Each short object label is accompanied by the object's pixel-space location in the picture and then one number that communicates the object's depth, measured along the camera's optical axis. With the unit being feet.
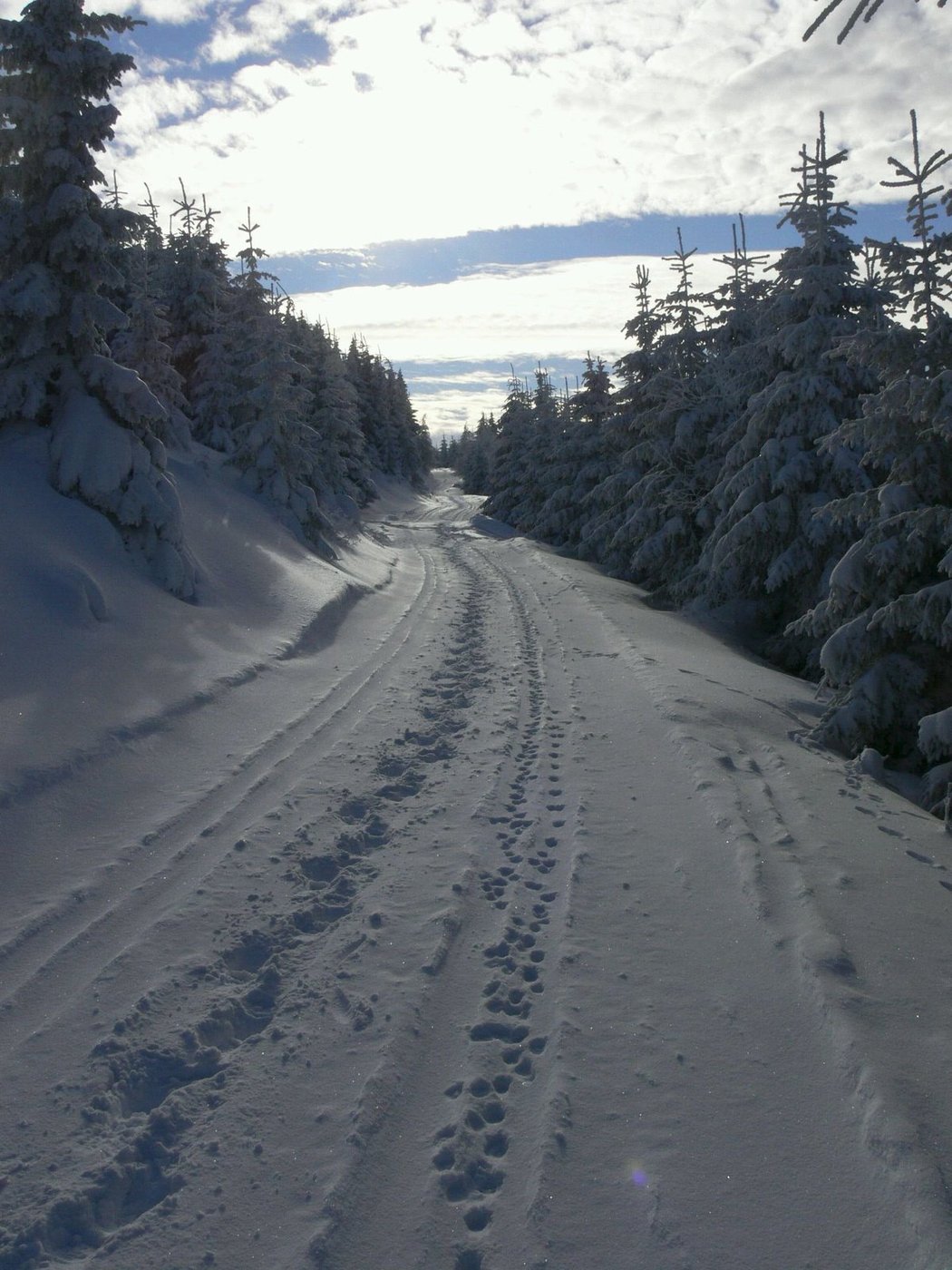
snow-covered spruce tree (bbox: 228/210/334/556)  83.87
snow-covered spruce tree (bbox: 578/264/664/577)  95.35
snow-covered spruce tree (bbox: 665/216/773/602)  78.95
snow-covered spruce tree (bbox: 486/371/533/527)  186.19
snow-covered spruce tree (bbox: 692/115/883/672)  54.34
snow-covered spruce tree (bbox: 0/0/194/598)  48.03
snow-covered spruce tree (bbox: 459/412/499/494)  310.45
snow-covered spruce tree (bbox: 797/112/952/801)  32.96
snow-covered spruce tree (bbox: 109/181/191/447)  83.10
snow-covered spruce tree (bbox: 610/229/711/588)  82.53
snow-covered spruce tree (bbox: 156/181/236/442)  111.24
